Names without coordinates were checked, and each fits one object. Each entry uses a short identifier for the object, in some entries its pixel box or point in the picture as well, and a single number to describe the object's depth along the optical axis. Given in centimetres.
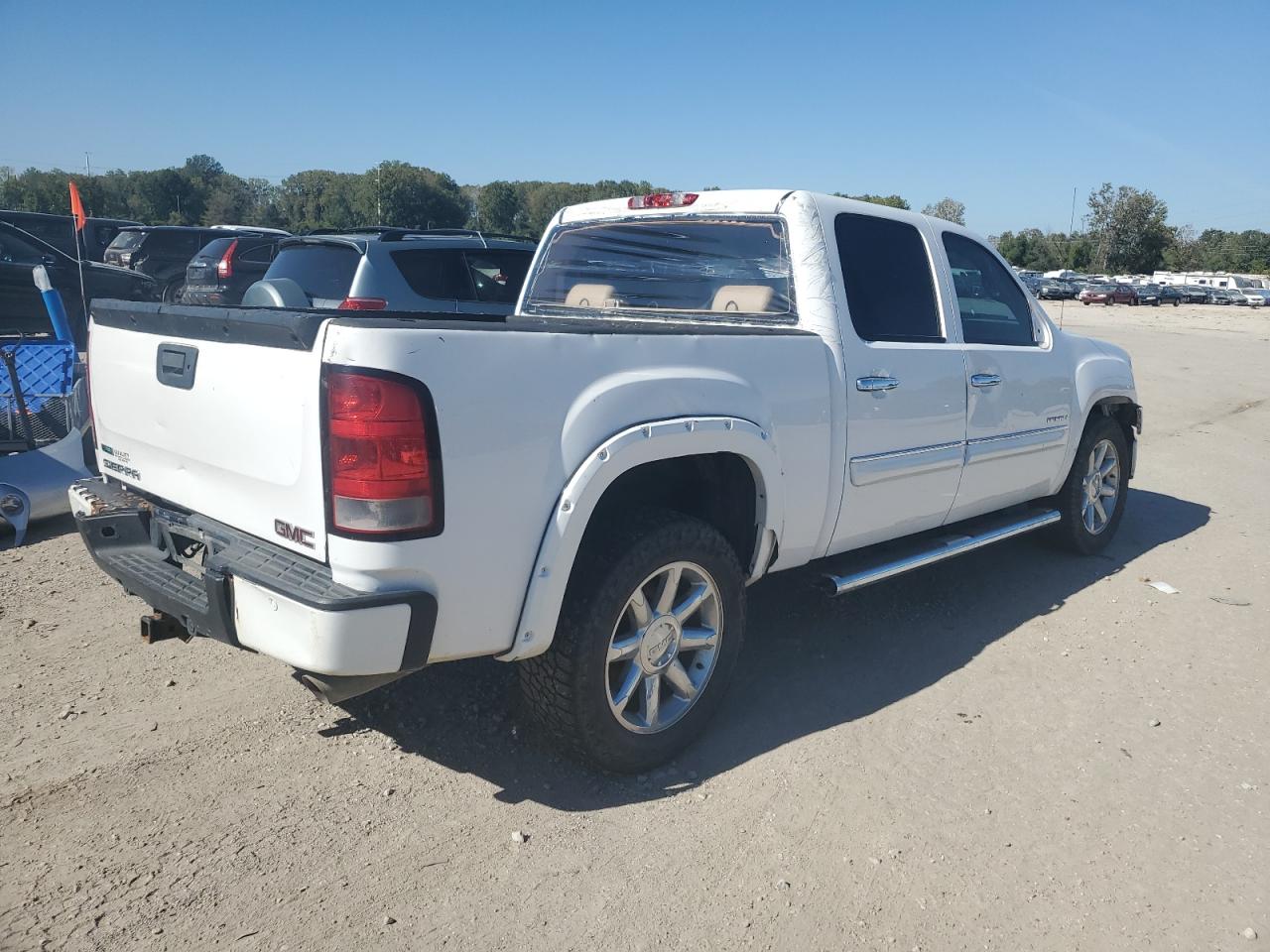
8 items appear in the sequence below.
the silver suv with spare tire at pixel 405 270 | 750
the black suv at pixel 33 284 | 1077
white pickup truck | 239
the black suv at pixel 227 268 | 1212
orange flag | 709
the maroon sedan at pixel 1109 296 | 5431
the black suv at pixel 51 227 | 1248
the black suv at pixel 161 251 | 1456
